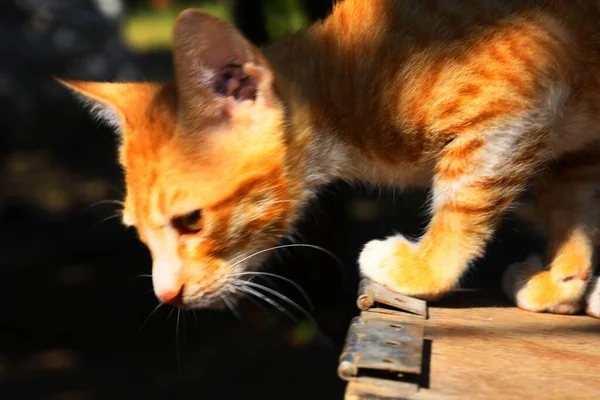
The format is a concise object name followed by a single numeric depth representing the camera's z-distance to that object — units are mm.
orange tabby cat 1691
